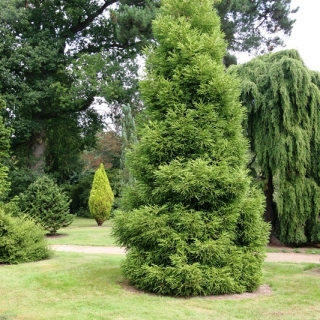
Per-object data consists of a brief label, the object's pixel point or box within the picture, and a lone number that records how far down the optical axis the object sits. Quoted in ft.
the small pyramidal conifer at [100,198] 58.95
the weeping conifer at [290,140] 39.42
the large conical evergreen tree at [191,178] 18.01
